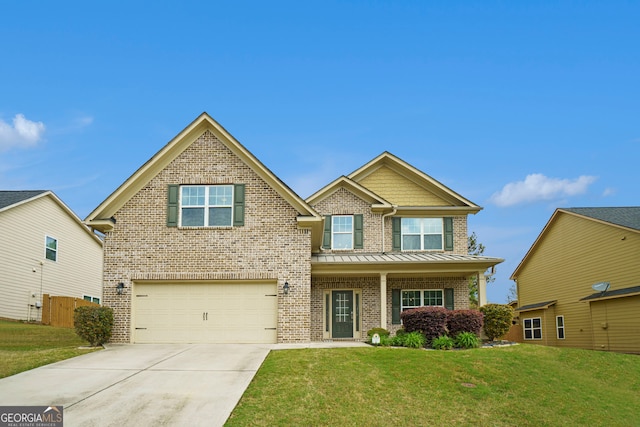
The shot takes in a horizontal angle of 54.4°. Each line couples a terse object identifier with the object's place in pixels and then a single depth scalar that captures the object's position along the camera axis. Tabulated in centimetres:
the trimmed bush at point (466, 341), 1925
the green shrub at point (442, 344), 1889
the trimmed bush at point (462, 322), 1972
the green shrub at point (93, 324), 1870
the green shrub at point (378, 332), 2114
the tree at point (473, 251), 4165
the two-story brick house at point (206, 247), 1995
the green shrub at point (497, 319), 2092
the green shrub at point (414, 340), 1900
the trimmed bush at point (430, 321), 1950
